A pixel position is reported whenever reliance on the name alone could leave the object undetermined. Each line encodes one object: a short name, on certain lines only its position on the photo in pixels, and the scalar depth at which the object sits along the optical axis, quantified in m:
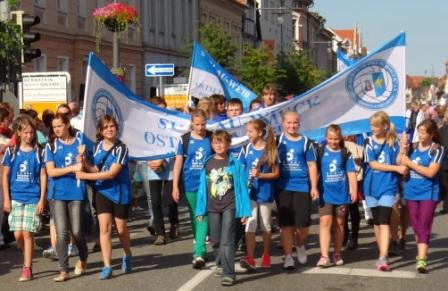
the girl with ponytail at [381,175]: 9.99
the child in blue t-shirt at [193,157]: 10.54
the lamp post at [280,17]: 45.93
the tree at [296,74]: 42.38
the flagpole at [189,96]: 16.18
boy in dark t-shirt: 9.36
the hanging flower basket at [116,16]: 22.89
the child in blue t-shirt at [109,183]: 9.62
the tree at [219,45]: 35.59
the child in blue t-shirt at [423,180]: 9.90
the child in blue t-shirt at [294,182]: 10.11
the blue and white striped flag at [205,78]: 16.25
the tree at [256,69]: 37.19
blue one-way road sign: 23.92
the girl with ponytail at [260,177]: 10.02
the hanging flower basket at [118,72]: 21.69
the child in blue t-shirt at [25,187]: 9.75
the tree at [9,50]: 15.82
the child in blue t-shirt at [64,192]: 9.59
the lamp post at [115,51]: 22.19
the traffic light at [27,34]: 16.22
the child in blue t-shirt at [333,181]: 10.26
